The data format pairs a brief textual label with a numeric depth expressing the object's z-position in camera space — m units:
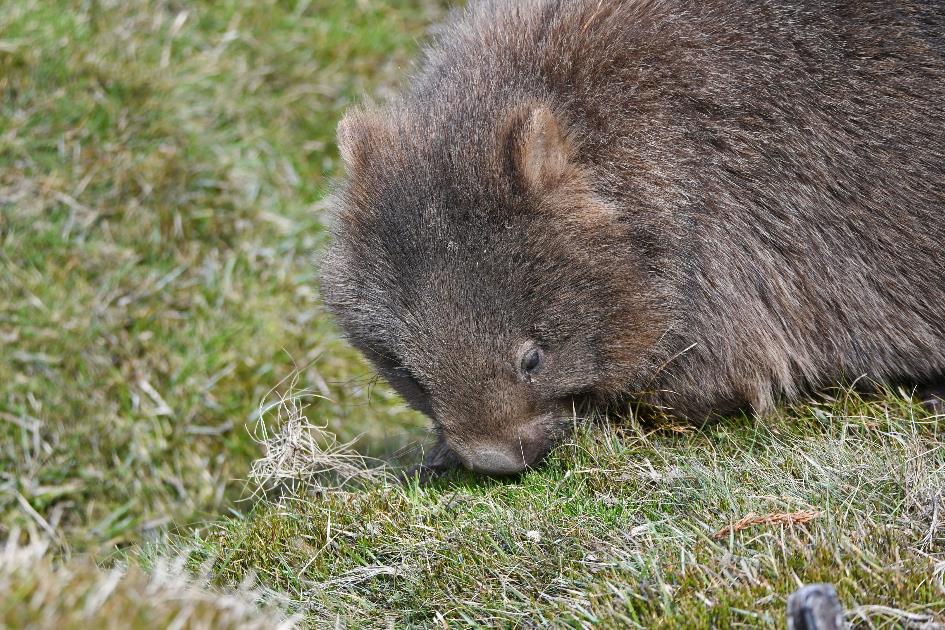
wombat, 7.87
